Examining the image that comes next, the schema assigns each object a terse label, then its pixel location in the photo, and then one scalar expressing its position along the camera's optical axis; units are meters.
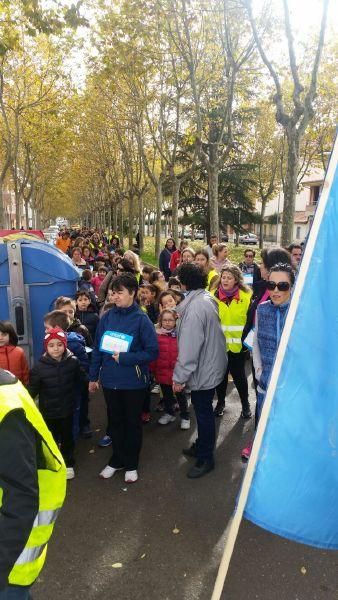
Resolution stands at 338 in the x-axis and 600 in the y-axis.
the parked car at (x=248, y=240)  56.66
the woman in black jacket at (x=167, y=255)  11.72
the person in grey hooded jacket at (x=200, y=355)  3.93
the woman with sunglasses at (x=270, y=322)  3.54
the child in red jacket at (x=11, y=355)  4.24
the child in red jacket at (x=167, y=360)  5.11
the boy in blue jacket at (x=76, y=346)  4.39
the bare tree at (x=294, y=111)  8.34
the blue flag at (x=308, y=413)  2.10
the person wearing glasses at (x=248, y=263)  9.83
